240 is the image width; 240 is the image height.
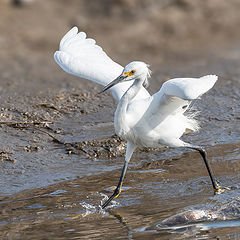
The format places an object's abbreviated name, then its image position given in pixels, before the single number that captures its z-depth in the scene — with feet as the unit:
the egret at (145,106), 38.68
